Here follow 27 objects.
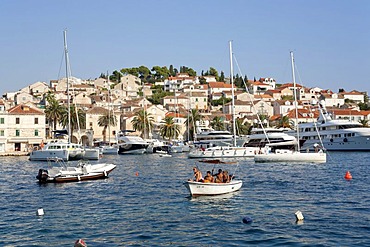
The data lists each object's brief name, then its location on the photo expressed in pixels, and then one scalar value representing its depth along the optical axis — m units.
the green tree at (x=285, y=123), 133.25
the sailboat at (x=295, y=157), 59.00
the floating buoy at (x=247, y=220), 24.20
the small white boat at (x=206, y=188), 31.39
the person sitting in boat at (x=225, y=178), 32.91
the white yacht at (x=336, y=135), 91.31
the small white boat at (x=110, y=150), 92.91
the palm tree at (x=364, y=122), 127.32
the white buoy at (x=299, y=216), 24.64
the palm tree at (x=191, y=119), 127.61
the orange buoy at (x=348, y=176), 42.53
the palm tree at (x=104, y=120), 119.00
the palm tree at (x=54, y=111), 110.25
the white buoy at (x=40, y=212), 27.42
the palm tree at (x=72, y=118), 106.89
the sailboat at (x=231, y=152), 69.25
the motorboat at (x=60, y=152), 71.50
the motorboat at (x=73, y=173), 41.91
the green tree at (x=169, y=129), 122.19
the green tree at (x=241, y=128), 128.62
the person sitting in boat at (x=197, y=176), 32.12
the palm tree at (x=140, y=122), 118.46
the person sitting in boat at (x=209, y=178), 32.03
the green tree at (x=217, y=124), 133.25
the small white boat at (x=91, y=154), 73.50
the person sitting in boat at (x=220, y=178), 32.75
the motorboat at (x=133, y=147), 92.75
